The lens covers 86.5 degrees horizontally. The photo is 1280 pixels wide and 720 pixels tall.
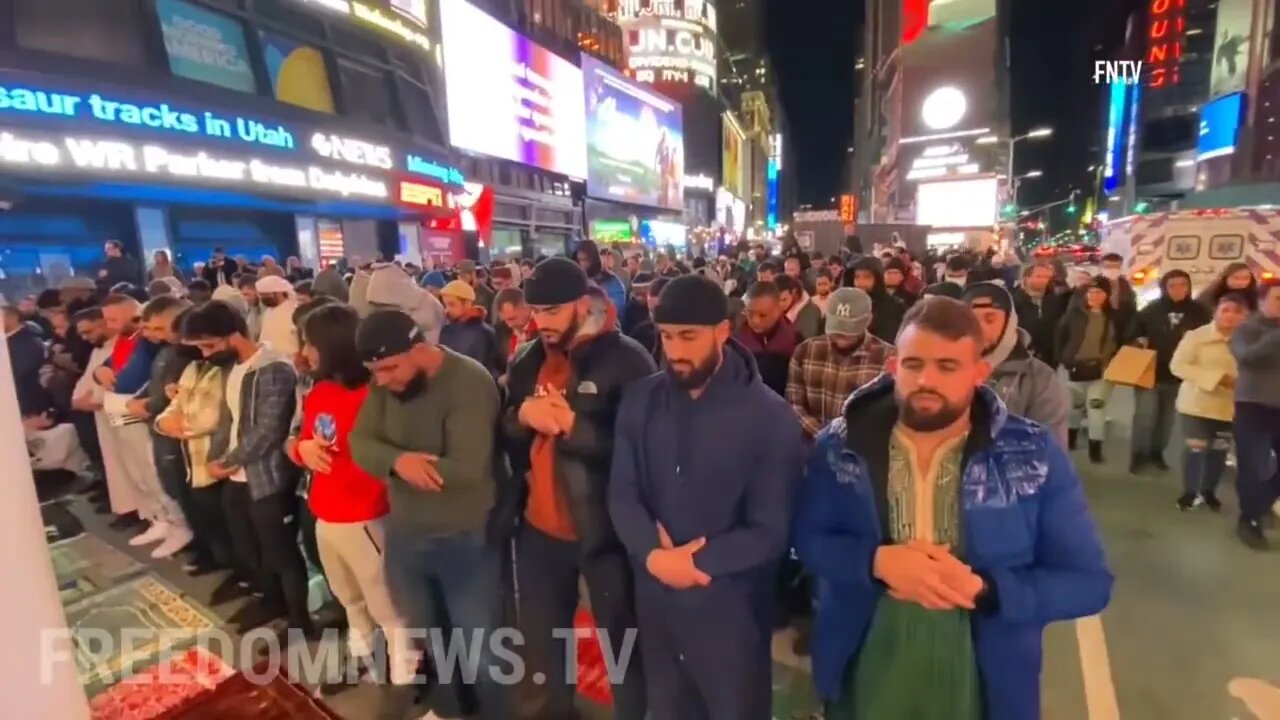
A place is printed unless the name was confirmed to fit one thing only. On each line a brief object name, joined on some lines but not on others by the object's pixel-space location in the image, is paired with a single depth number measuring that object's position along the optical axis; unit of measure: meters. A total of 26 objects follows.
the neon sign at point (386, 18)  19.45
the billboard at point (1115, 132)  61.38
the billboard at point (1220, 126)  30.39
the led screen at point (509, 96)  22.31
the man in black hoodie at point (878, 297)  6.03
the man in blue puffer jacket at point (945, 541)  1.93
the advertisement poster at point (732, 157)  75.06
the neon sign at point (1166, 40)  46.88
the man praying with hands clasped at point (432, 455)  2.89
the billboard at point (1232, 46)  29.61
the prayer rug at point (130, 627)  3.97
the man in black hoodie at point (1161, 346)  6.33
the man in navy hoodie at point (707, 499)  2.40
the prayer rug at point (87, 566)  4.89
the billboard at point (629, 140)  32.12
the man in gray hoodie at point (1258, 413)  4.68
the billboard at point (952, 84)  42.16
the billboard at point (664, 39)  63.84
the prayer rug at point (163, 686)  3.59
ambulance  11.07
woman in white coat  5.21
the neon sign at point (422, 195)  20.10
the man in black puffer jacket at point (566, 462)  2.84
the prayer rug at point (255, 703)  2.78
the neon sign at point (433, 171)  20.80
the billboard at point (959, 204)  30.97
